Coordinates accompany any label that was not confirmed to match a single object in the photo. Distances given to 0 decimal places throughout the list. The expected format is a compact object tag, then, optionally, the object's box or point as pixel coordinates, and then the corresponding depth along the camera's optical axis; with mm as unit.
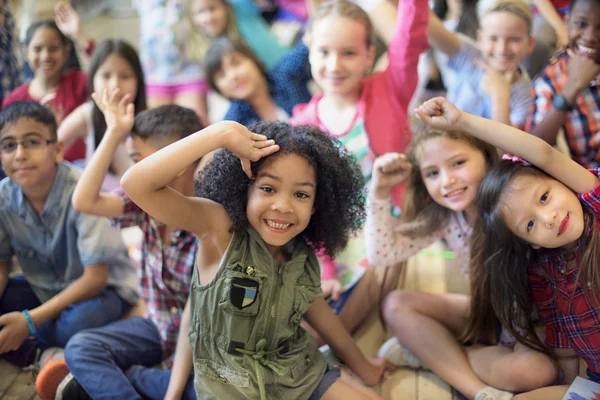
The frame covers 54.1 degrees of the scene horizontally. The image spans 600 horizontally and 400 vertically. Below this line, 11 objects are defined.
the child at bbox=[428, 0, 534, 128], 1836
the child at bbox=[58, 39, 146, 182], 1886
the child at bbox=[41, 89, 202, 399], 1264
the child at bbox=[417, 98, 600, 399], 1107
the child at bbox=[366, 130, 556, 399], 1278
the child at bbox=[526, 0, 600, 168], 1591
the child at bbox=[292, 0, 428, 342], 1604
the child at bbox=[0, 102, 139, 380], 1394
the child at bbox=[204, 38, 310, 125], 2037
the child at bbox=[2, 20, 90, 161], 2031
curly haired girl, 1090
